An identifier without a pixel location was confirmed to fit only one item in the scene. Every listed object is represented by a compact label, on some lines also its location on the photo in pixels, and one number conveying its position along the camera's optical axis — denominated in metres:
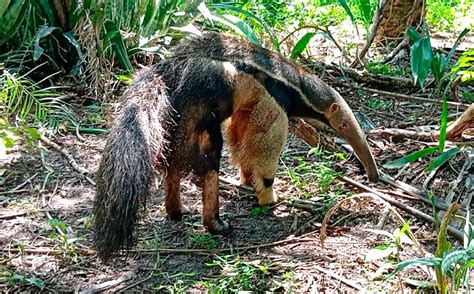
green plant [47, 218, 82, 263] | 3.90
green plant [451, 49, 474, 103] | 3.94
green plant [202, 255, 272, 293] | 3.57
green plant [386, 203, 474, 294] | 2.80
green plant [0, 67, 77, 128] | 5.10
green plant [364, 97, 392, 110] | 6.63
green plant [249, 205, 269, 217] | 4.67
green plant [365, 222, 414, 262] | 3.21
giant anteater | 3.54
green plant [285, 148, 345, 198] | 4.89
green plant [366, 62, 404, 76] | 7.29
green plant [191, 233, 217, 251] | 4.10
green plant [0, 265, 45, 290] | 3.60
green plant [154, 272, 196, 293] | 3.55
